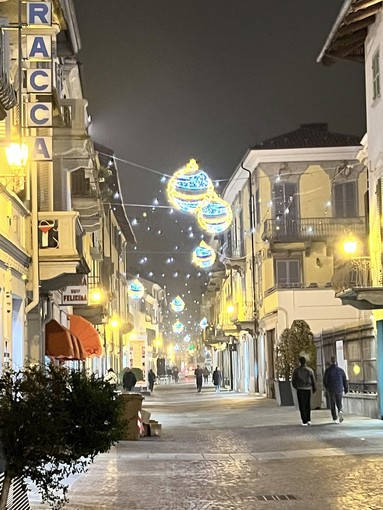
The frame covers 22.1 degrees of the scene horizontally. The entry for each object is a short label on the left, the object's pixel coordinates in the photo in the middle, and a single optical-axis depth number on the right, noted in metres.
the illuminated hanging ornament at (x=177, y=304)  64.62
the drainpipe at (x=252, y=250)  48.94
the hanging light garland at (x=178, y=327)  78.44
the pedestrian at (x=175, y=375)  91.94
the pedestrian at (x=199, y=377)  57.33
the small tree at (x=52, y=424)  8.98
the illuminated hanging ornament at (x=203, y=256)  45.84
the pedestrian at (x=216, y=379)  60.91
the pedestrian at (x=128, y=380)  36.66
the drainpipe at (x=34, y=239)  20.06
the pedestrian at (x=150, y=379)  57.97
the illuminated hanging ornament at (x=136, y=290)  56.31
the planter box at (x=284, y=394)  35.75
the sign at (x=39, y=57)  16.33
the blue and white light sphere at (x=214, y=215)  30.84
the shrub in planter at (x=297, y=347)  35.12
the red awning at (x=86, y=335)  30.25
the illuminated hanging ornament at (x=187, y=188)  26.70
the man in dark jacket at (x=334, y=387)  24.89
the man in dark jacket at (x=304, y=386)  24.33
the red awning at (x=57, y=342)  25.00
